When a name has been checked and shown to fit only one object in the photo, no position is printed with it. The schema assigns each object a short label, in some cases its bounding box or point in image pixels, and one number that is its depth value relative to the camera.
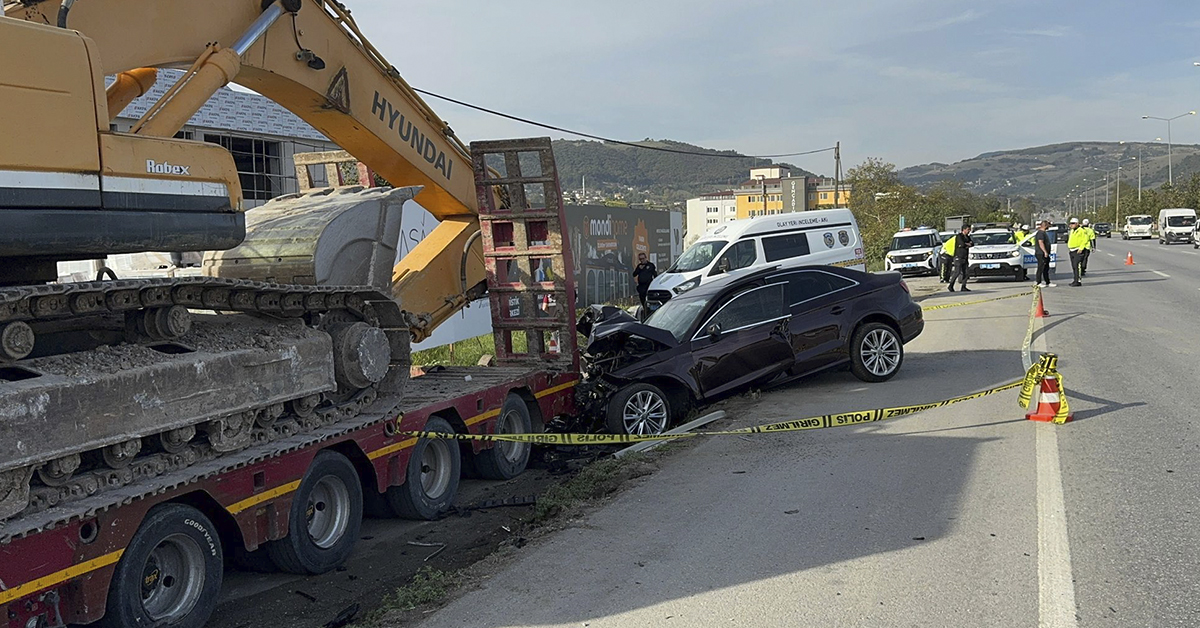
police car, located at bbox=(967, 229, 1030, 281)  28.48
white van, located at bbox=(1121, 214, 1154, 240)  73.88
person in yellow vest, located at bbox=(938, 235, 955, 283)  26.08
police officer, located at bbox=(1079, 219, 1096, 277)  26.17
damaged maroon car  10.31
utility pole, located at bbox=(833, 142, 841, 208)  49.75
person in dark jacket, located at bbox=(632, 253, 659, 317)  20.73
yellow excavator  4.71
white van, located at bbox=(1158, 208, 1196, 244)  59.41
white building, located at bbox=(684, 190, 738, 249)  127.88
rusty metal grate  9.84
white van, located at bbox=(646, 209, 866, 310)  20.44
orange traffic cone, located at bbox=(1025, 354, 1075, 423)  9.14
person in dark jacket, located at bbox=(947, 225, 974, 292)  24.78
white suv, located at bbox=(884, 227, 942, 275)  32.44
